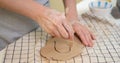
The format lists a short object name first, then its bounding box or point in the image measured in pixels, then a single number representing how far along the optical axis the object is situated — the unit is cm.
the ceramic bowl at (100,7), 113
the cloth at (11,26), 86
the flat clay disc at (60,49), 75
